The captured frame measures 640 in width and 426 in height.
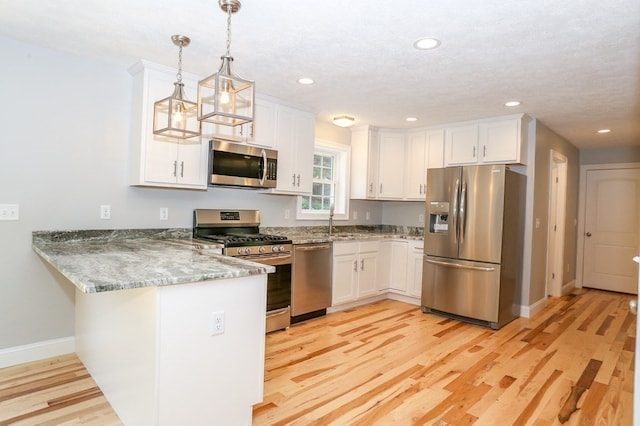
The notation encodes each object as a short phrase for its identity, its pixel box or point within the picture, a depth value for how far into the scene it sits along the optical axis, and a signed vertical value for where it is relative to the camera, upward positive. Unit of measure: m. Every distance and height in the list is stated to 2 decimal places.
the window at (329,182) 4.91 +0.42
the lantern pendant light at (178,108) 2.19 +0.58
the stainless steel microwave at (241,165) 3.44 +0.42
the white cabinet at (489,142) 4.22 +0.89
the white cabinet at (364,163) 5.08 +0.69
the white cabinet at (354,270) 4.29 -0.64
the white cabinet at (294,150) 4.04 +0.67
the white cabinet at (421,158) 4.90 +0.77
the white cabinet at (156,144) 3.06 +0.52
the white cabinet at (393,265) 4.89 -0.62
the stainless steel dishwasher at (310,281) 3.85 -0.69
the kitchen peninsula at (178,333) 1.74 -0.62
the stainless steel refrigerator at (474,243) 3.94 -0.25
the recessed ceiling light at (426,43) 2.48 +1.13
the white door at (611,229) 5.80 -0.06
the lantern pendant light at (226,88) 1.81 +0.59
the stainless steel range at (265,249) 3.43 -0.34
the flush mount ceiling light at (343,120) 4.45 +1.08
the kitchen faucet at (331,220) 4.81 -0.08
